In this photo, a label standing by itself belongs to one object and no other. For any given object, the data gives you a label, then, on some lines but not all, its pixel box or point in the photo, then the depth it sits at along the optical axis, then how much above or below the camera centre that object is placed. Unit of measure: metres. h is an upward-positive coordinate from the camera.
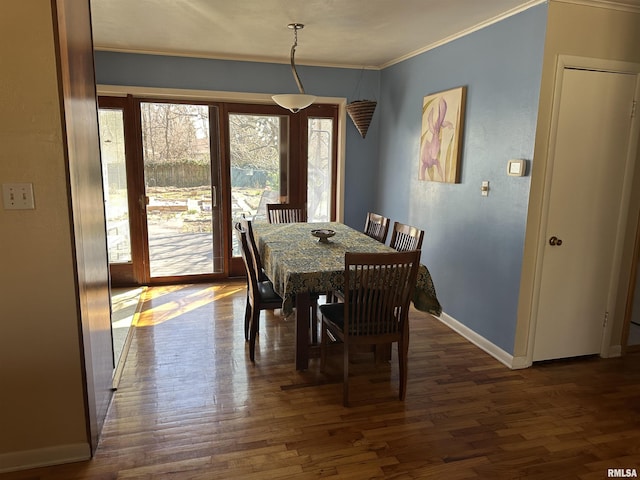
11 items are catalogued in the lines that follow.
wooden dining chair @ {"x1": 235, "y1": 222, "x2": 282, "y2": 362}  3.13 -0.94
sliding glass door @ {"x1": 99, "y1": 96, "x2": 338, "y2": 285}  4.68 -0.12
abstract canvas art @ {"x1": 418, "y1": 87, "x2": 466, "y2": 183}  3.70 +0.28
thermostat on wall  2.99 +0.01
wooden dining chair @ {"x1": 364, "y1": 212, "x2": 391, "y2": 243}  3.83 -0.53
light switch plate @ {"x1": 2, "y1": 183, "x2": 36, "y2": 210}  1.92 -0.15
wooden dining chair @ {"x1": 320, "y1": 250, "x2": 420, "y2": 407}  2.45 -0.77
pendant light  3.38 +0.50
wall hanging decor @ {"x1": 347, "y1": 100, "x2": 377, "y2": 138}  4.64 +0.57
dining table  2.65 -0.63
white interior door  2.95 -0.28
